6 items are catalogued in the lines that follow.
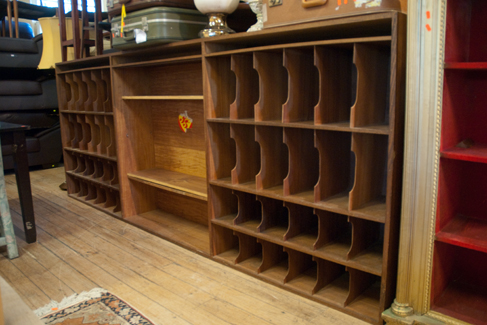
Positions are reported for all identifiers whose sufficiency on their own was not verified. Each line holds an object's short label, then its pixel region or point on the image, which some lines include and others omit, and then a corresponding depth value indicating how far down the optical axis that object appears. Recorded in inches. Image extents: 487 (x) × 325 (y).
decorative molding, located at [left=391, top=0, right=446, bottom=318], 63.1
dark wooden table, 110.5
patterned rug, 81.3
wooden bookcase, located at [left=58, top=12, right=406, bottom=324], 75.3
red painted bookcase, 66.1
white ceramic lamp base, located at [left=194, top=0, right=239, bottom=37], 94.9
